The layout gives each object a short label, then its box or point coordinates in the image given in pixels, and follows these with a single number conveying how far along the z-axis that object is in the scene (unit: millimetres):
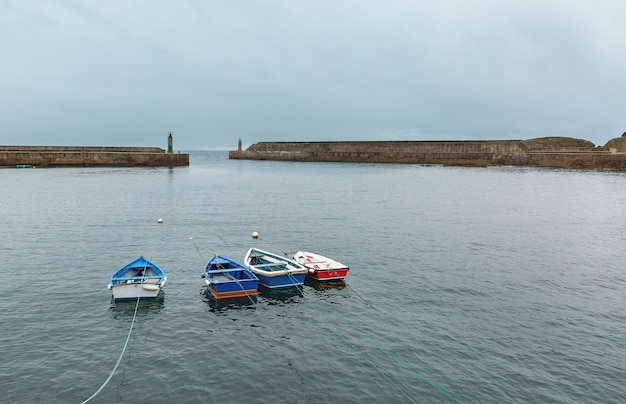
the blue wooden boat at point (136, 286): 17906
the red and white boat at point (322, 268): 20891
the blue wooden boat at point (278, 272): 19781
